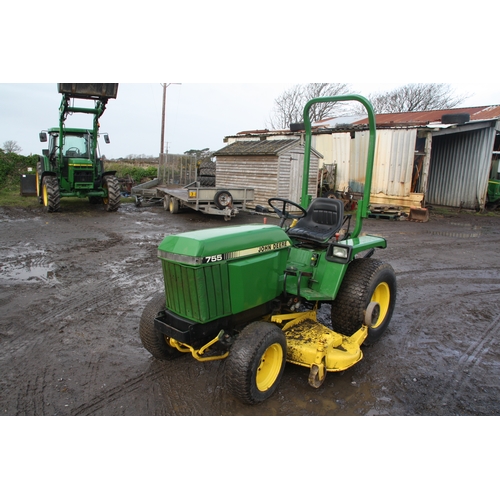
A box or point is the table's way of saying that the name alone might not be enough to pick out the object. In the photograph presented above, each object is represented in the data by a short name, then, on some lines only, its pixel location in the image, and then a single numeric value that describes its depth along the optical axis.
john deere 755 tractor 2.83
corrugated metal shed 13.38
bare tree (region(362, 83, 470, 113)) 29.55
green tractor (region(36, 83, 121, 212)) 11.55
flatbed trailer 11.41
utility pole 21.69
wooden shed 13.06
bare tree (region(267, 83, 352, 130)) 31.06
